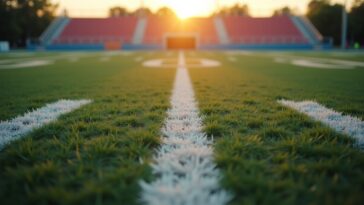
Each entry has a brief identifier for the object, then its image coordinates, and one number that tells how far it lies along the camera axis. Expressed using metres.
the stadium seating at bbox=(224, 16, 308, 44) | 37.44
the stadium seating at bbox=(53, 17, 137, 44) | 37.88
